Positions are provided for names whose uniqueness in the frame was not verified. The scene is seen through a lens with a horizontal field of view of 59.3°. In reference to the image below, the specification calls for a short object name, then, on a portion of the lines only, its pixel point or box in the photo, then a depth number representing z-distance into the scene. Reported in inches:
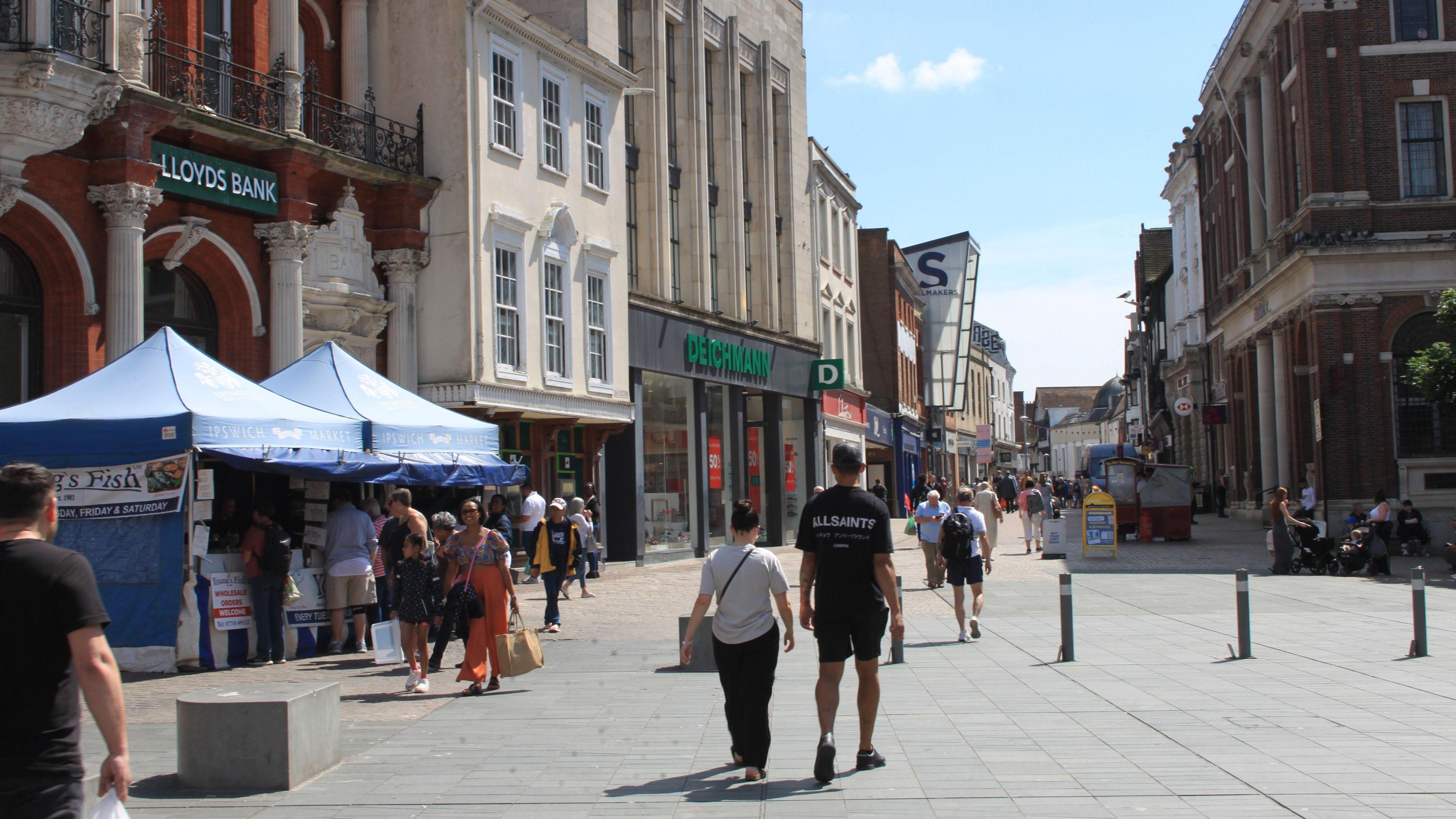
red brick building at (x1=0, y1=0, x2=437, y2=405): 575.2
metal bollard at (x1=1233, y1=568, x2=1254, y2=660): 475.4
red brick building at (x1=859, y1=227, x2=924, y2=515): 2086.6
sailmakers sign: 2172.7
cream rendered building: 842.2
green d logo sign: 1504.7
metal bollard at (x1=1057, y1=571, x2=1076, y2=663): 473.4
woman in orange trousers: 431.8
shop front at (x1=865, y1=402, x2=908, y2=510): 1964.8
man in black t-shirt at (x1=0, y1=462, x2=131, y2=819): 155.9
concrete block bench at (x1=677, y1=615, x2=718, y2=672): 475.2
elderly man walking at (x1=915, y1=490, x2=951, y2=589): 782.5
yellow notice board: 1055.6
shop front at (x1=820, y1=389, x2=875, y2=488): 1600.6
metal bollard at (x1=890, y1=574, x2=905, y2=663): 486.6
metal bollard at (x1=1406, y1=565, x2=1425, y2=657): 467.2
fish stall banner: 485.1
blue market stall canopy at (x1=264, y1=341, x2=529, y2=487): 583.2
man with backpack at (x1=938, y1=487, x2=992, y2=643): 550.9
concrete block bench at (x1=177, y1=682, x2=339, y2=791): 288.8
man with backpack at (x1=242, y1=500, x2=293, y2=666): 506.3
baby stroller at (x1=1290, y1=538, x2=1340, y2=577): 890.7
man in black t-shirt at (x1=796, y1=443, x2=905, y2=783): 291.7
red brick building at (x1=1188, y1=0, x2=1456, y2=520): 1180.5
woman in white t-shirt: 291.7
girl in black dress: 435.8
